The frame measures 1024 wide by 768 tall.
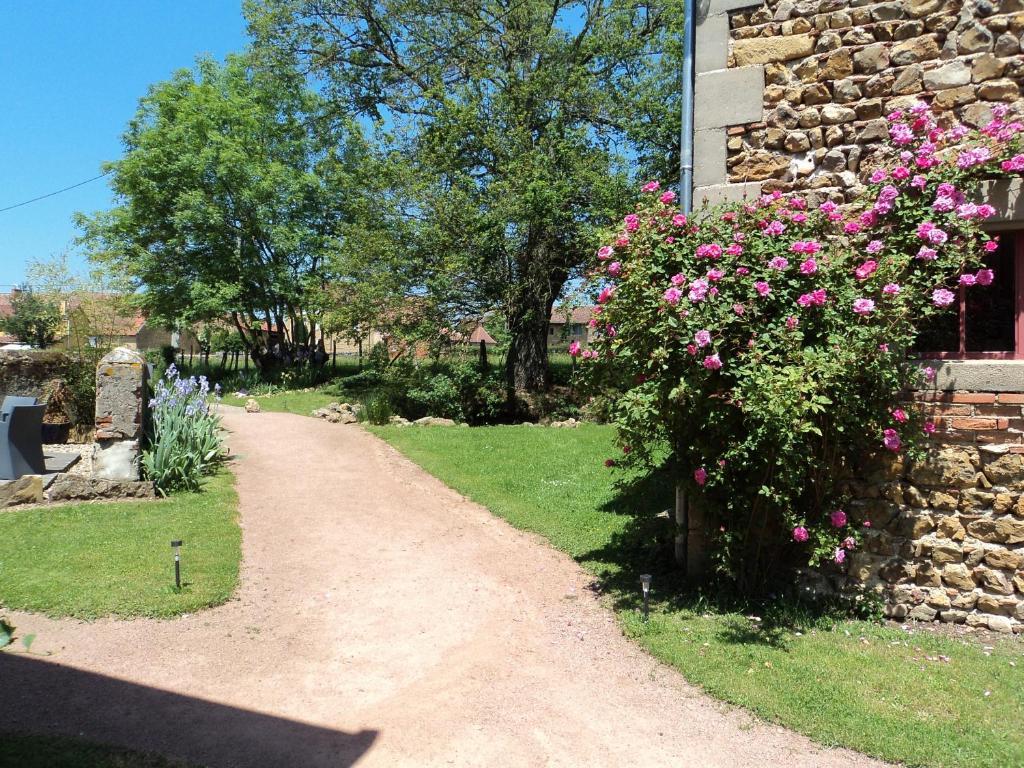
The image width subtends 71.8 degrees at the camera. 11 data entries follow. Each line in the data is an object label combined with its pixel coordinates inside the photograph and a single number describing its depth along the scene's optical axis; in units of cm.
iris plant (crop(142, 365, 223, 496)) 899
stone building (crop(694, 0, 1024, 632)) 510
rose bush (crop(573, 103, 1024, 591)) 486
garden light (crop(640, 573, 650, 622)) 523
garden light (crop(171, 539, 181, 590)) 560
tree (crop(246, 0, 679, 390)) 1519
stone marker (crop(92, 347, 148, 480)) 867
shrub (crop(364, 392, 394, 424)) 1529
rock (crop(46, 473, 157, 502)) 845
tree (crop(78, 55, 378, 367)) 2195
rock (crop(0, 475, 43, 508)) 823
